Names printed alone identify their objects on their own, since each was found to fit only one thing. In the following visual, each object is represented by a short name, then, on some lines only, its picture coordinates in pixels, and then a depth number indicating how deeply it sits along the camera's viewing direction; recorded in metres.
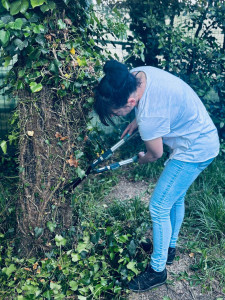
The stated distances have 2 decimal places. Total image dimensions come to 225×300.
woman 2.25
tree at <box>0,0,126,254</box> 2.35
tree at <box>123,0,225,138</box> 4.47
